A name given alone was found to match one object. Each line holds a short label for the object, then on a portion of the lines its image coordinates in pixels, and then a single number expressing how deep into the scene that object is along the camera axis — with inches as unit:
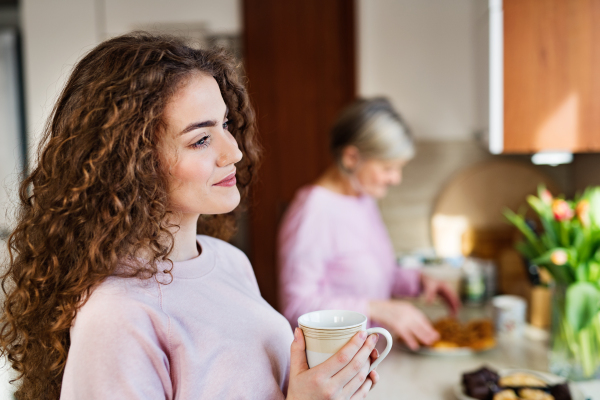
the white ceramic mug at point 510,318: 65.2
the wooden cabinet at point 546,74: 60.1
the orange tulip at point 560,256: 50.6
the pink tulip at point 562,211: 52.5
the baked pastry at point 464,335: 57.8
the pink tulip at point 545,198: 55.6
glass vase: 50.5
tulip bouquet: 49.4
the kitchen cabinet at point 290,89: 97.1
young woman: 26.0
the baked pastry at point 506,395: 43.4
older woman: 59.0
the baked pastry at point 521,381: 46.1
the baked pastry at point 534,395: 43.3
